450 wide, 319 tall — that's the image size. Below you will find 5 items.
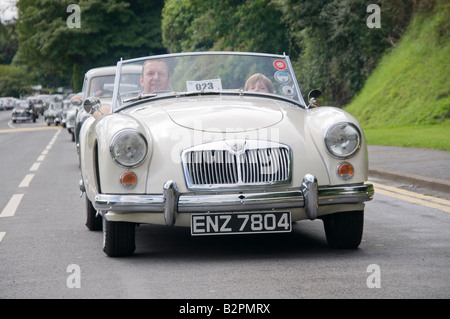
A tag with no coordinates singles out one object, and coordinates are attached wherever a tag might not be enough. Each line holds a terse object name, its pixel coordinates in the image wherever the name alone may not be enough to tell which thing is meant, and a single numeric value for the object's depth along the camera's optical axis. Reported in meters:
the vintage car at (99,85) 14.70
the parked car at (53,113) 52.22
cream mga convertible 6.29
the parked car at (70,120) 28.23
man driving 7.90
